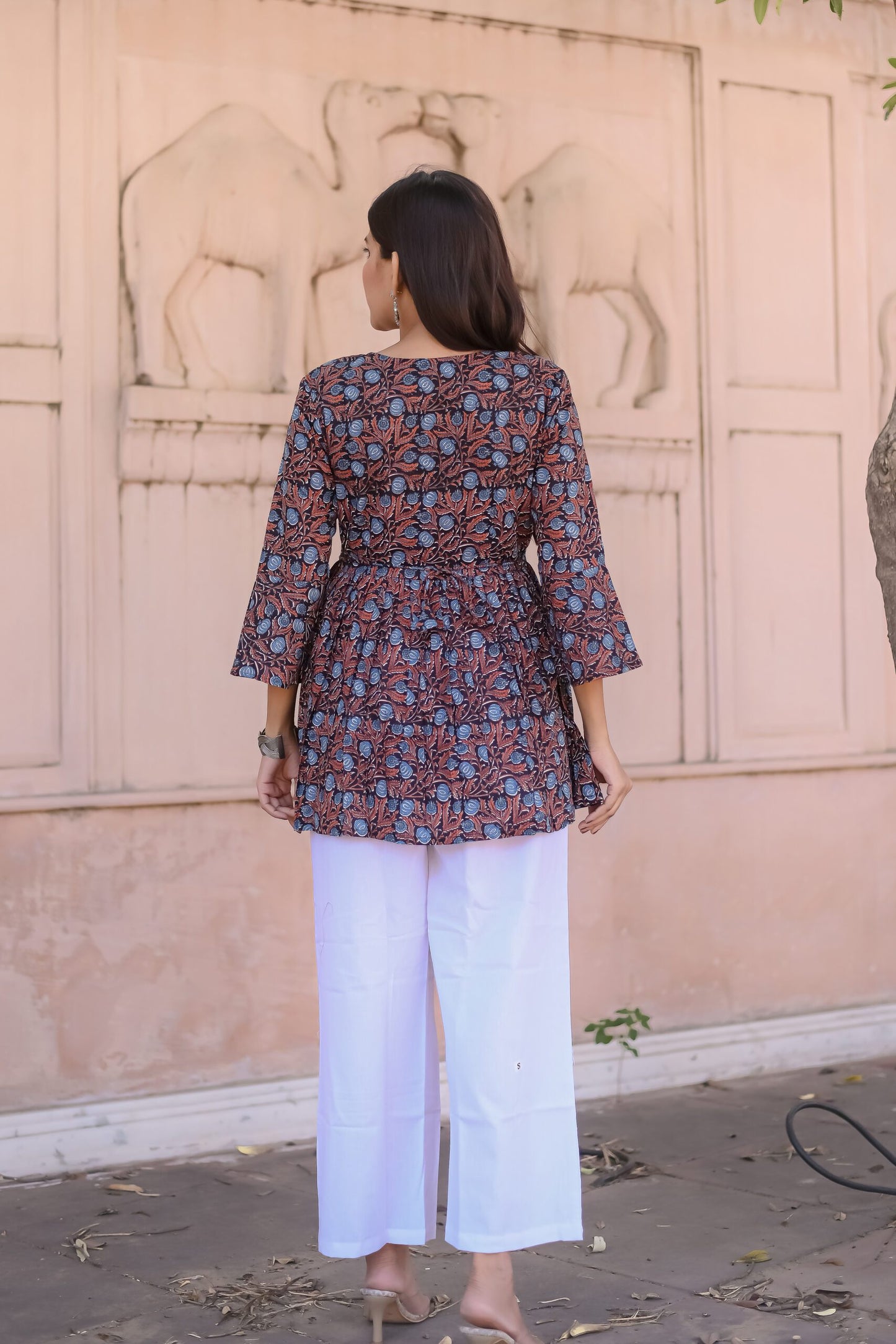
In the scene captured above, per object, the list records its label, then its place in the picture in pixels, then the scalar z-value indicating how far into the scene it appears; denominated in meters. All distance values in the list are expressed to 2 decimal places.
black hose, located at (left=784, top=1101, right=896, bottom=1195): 3.31
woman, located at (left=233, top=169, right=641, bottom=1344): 2.41
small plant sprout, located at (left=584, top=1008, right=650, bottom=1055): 4.12
